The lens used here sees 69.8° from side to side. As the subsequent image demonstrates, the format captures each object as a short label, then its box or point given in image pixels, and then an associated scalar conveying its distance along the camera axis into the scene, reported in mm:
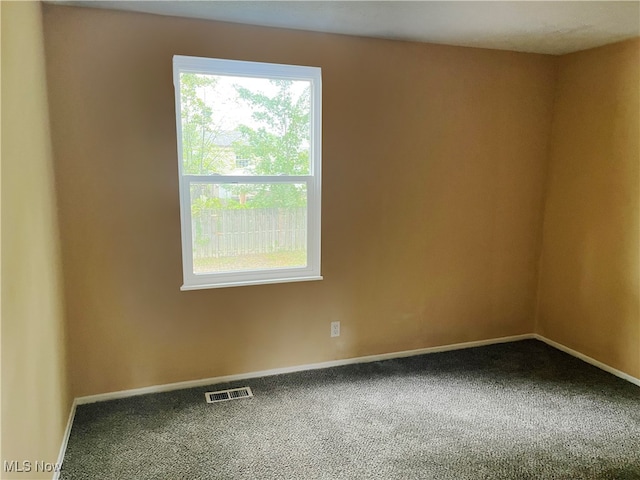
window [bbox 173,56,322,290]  2838
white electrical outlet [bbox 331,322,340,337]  3308
